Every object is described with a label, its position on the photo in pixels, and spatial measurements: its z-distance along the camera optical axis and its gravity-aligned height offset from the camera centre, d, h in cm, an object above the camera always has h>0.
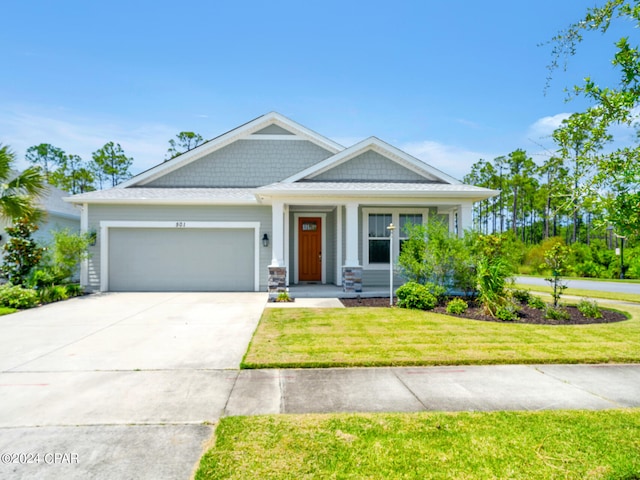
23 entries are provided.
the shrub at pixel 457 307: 859 -142
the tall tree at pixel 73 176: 3691 +693
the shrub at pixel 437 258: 955 -31
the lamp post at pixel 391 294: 946 -124
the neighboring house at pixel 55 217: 1529 +129
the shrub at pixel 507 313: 789 -143
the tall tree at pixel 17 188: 991 +161
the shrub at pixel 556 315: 795 -146
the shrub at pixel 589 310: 827 -141
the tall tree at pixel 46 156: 4044 +990
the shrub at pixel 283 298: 1037 -147
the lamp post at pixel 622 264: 2270 -103
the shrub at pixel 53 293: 1047 -142
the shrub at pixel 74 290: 1158 -143
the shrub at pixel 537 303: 890 -137
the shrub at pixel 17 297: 960 -138
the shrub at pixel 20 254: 1146 -29
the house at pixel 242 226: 1234 +70
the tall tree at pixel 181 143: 3988 +1119
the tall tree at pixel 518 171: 3776 +802
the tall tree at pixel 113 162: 3694 +854
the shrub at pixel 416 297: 924 -129
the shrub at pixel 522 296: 942 -127
